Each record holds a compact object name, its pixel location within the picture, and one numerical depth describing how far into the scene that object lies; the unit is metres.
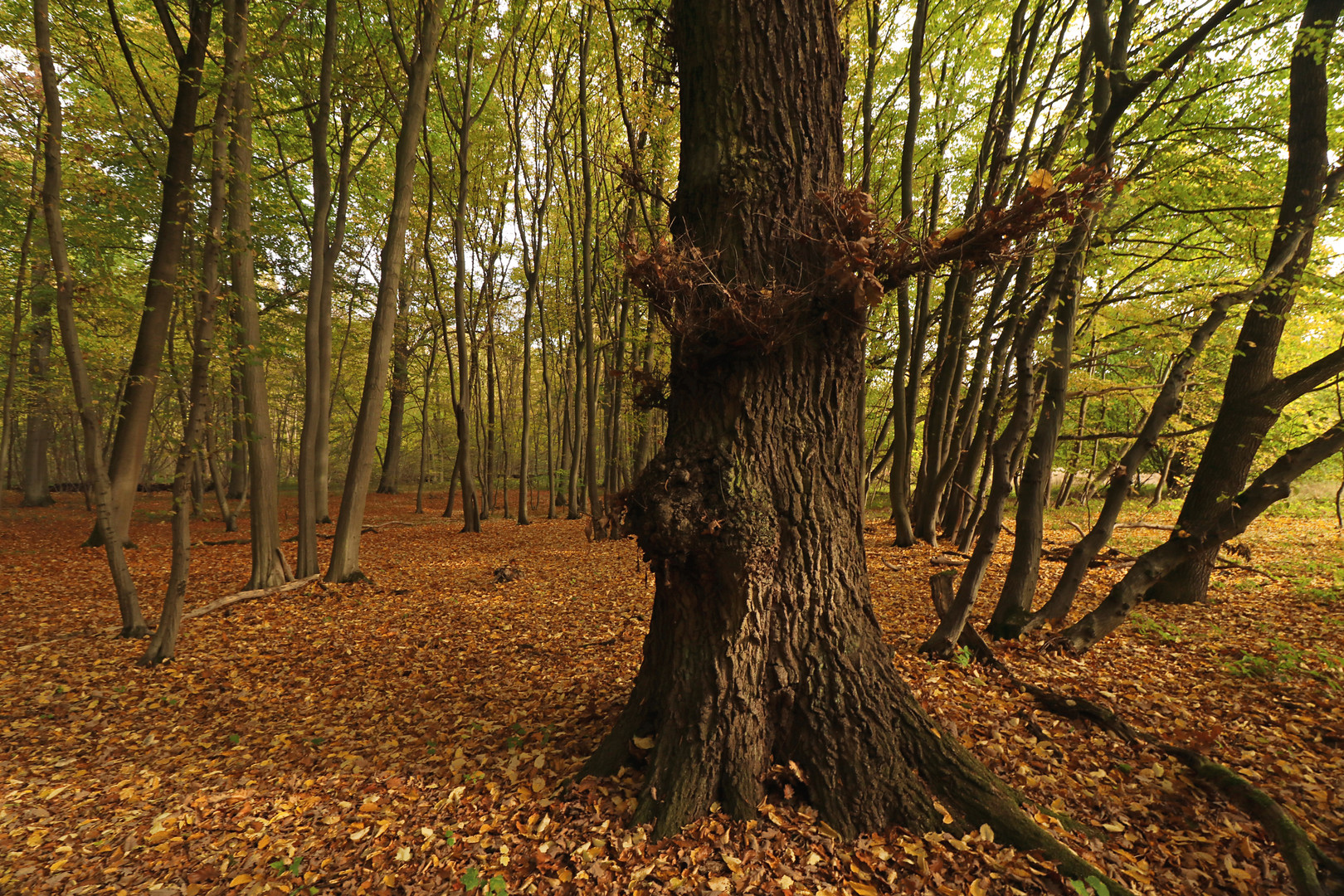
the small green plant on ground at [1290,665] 3.77
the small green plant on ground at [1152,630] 4.63
